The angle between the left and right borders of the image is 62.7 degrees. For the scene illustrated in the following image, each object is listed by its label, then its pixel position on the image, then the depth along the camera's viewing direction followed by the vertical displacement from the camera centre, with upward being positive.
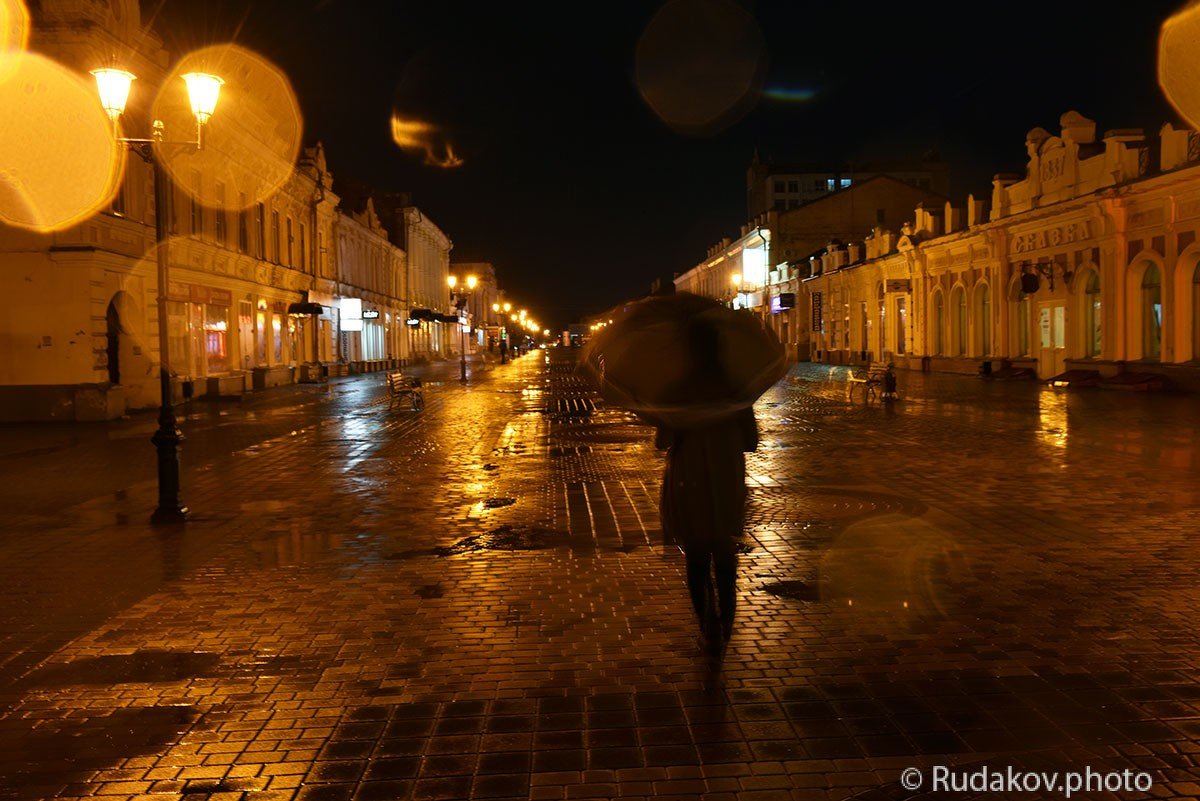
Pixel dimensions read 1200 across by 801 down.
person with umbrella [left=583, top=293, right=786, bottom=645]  5.04 -0.13
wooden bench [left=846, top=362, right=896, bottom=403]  24.50 -0.63
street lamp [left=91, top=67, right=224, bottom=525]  9.83 +1.45
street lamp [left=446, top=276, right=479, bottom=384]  40.74 +4.23
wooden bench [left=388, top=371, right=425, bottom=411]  25.09 -0.52
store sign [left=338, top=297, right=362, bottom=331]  48.81 +2.84
